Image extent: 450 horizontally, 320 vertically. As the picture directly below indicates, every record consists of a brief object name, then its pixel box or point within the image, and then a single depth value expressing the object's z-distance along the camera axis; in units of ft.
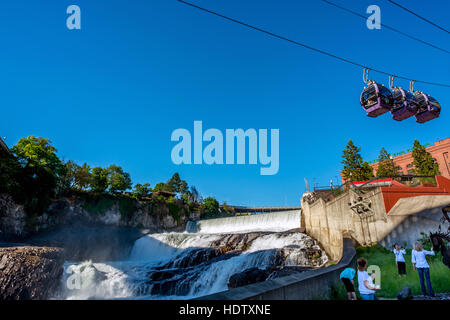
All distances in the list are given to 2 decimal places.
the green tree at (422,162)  138.66
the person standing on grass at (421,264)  22.16
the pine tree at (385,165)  176.77
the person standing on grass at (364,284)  15.60
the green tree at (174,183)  293.55
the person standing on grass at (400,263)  27.89
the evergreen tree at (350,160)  164.23
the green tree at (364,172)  144.86
